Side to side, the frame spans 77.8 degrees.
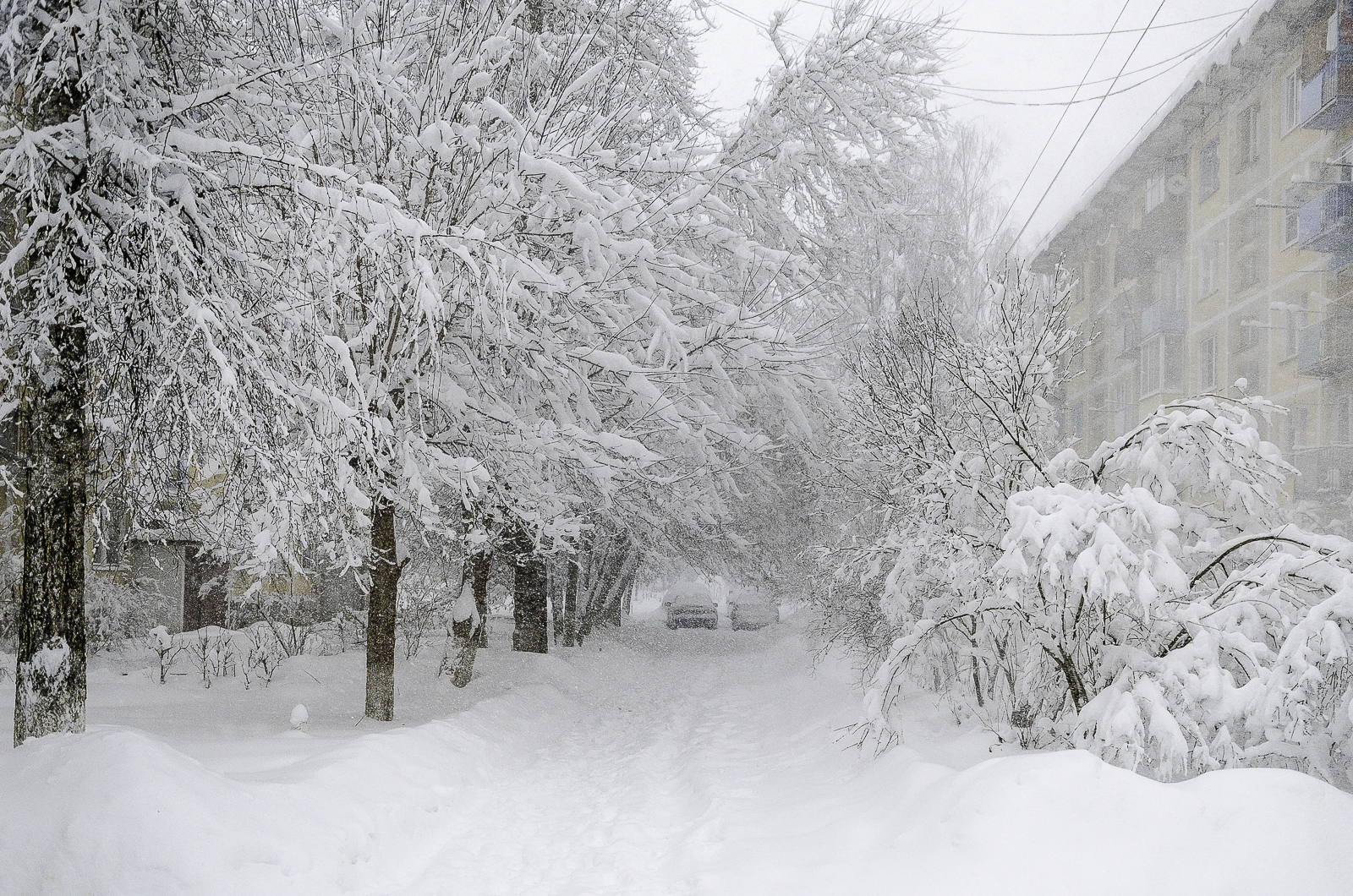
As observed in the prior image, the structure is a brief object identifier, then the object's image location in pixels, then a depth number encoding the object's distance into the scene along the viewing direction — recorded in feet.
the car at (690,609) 107.86
